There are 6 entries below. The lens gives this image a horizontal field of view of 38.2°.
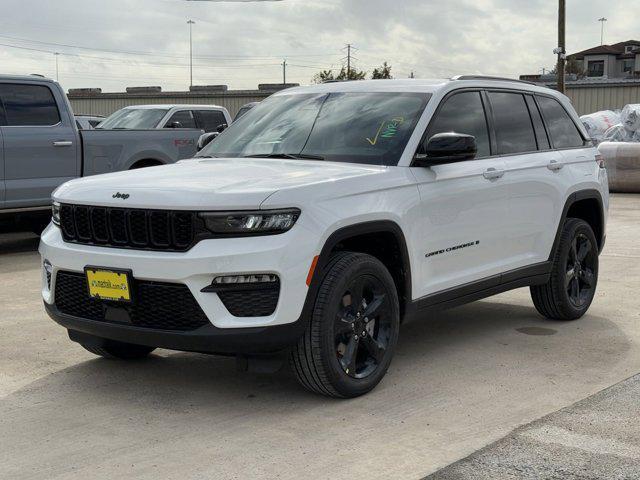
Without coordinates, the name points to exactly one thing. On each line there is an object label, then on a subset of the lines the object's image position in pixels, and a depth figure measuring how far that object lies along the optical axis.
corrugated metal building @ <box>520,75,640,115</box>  41.91
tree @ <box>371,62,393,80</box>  91.76
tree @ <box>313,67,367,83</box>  89.66
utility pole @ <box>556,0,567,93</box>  30.75
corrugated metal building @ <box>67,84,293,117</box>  52.16
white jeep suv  4.61
